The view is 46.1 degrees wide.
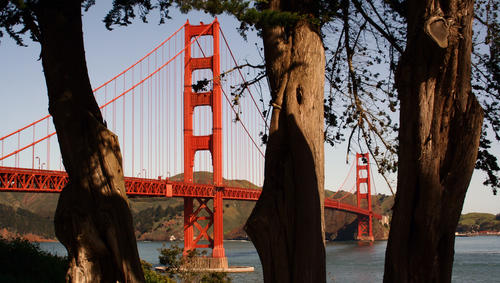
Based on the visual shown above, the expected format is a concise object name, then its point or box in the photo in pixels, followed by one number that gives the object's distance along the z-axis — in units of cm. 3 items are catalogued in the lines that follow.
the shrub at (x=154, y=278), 1162
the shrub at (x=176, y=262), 1748
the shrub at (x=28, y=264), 952
